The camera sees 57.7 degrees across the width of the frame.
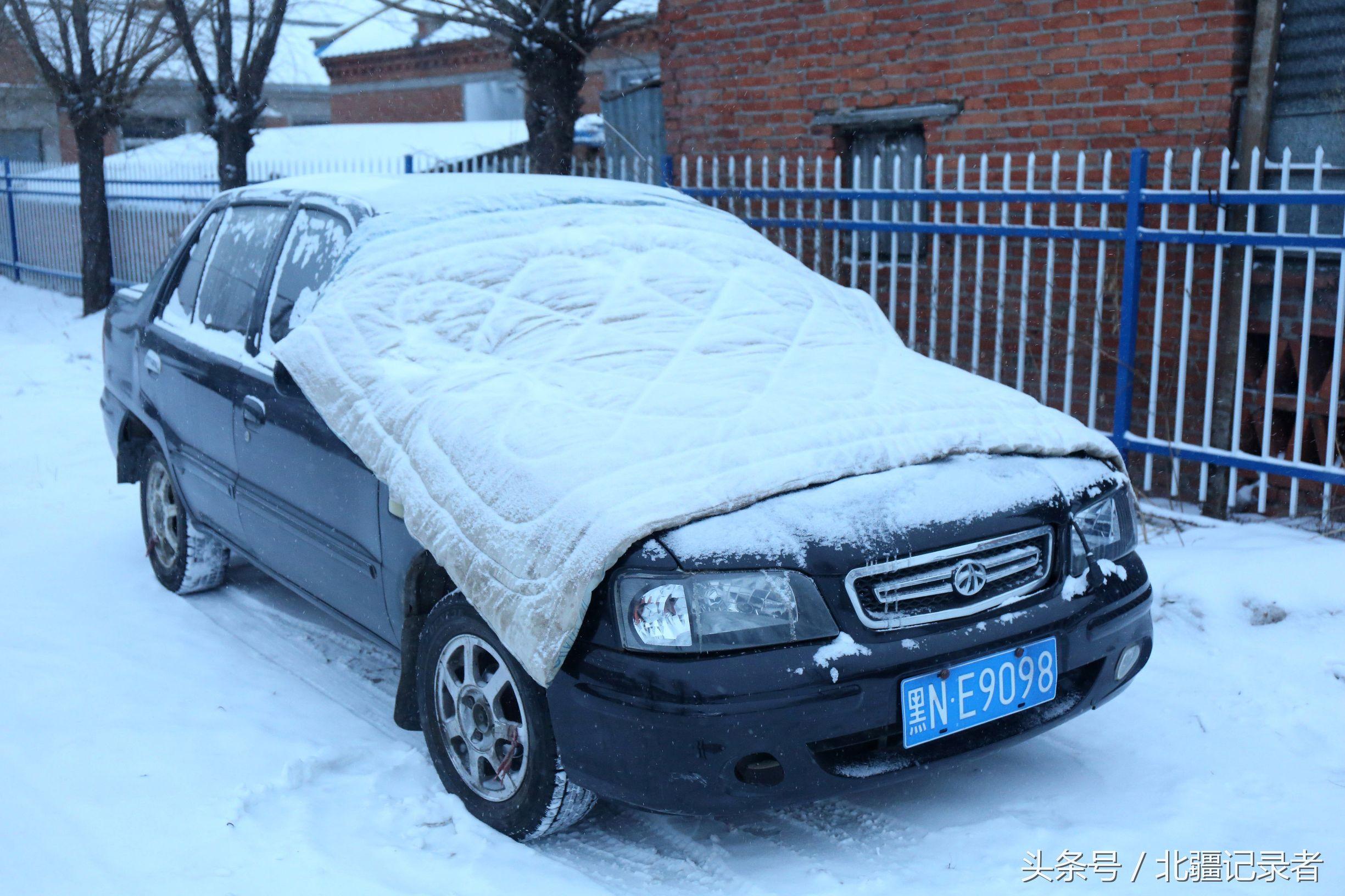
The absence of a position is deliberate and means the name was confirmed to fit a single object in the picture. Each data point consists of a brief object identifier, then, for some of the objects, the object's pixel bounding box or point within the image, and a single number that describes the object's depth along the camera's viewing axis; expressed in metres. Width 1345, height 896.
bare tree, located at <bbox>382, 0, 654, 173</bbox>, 8.67
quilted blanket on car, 2.80
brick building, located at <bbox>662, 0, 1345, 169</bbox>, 6.16
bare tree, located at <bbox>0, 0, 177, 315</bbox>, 13.66
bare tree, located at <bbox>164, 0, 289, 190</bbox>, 12.16
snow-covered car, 2.66
